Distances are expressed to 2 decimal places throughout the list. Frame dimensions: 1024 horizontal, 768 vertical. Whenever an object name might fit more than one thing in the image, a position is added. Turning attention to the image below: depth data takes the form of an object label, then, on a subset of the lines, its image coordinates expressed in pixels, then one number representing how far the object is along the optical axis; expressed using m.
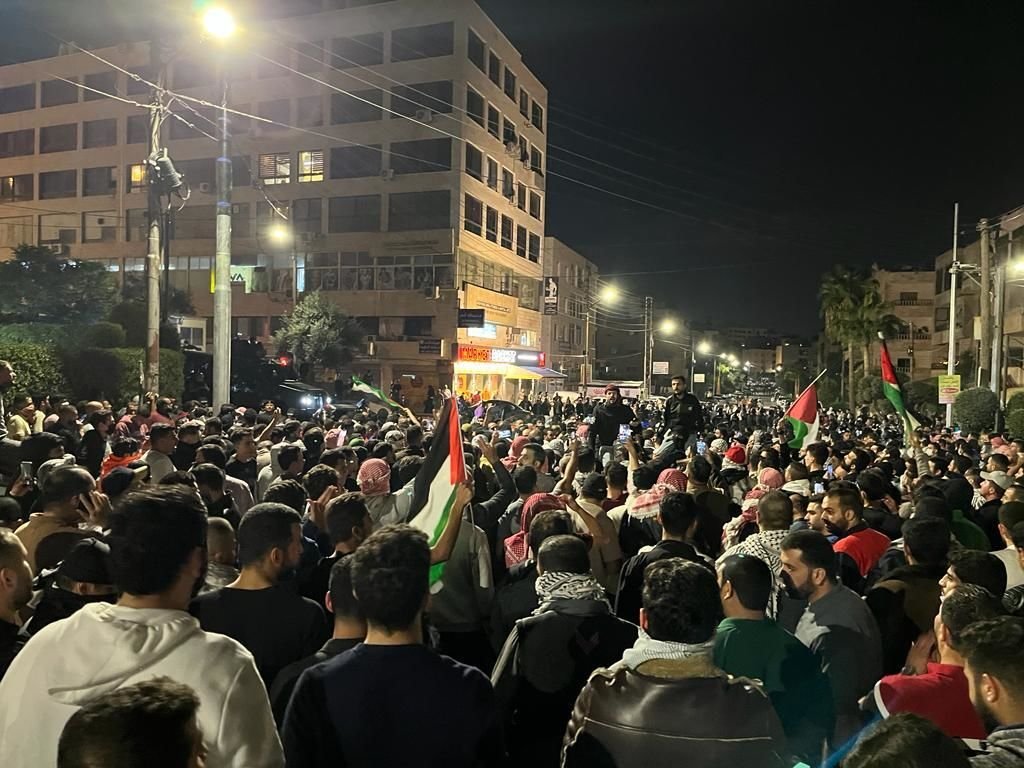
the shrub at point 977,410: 26.88
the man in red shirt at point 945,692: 3.12
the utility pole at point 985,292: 25.86
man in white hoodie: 2.42
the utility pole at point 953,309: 28.09
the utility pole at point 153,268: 19.48
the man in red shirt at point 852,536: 6.09
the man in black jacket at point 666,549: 5.35
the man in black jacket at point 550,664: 3.70
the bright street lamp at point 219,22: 15.22
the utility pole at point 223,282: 17.16
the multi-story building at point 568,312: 73.19
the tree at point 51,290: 36.00
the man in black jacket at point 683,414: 13.27
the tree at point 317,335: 44.59
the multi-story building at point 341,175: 52.12
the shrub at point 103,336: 26.70
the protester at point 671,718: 2.62
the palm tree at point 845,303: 57.41
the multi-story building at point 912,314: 77.19
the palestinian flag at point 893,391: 12.03
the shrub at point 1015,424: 26.33
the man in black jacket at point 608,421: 13.29
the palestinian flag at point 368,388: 14.12
